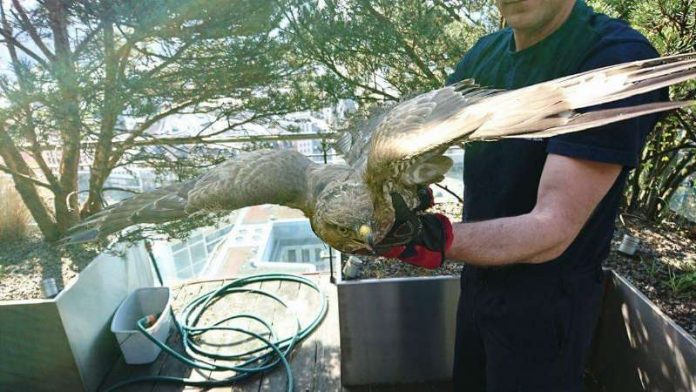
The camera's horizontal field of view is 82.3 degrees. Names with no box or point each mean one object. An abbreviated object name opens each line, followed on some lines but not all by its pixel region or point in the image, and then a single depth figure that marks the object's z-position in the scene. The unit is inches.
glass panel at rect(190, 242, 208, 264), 179.3
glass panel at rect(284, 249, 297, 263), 193.6
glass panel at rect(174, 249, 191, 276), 173.3
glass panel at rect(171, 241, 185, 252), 170.4
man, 51.1
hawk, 36.4
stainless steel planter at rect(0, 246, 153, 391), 105.9
